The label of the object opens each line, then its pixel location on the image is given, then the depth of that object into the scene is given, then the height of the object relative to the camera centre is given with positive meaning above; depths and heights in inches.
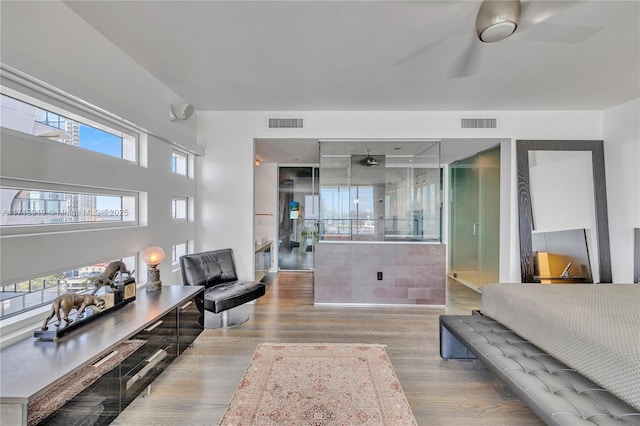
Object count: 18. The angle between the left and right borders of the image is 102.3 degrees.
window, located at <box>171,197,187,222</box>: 130.2 +5.0
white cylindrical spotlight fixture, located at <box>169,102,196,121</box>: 117.5 +49.1
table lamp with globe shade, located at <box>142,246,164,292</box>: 94.8 -17.0
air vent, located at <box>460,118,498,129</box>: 141.8 +51.7
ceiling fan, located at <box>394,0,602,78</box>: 62.4 +56.0
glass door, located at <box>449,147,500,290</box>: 164.2 -1.7
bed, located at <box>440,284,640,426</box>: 47.7 -32.1
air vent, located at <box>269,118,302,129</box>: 145.4 +53.6
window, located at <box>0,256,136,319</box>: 61.6 -18.8
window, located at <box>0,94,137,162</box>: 58.9 +25.3
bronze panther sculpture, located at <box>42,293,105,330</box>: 61.2 -21.3
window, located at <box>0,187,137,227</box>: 59.6 +3.3
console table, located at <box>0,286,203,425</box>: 43.7 -30.3
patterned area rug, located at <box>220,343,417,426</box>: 66.3 -51.1
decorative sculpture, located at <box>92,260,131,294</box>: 75.6 -17.1
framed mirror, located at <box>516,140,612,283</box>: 136.5 +13.0
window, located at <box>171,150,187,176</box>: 128.0 +28.8
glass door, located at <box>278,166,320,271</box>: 229.9 +3.2
